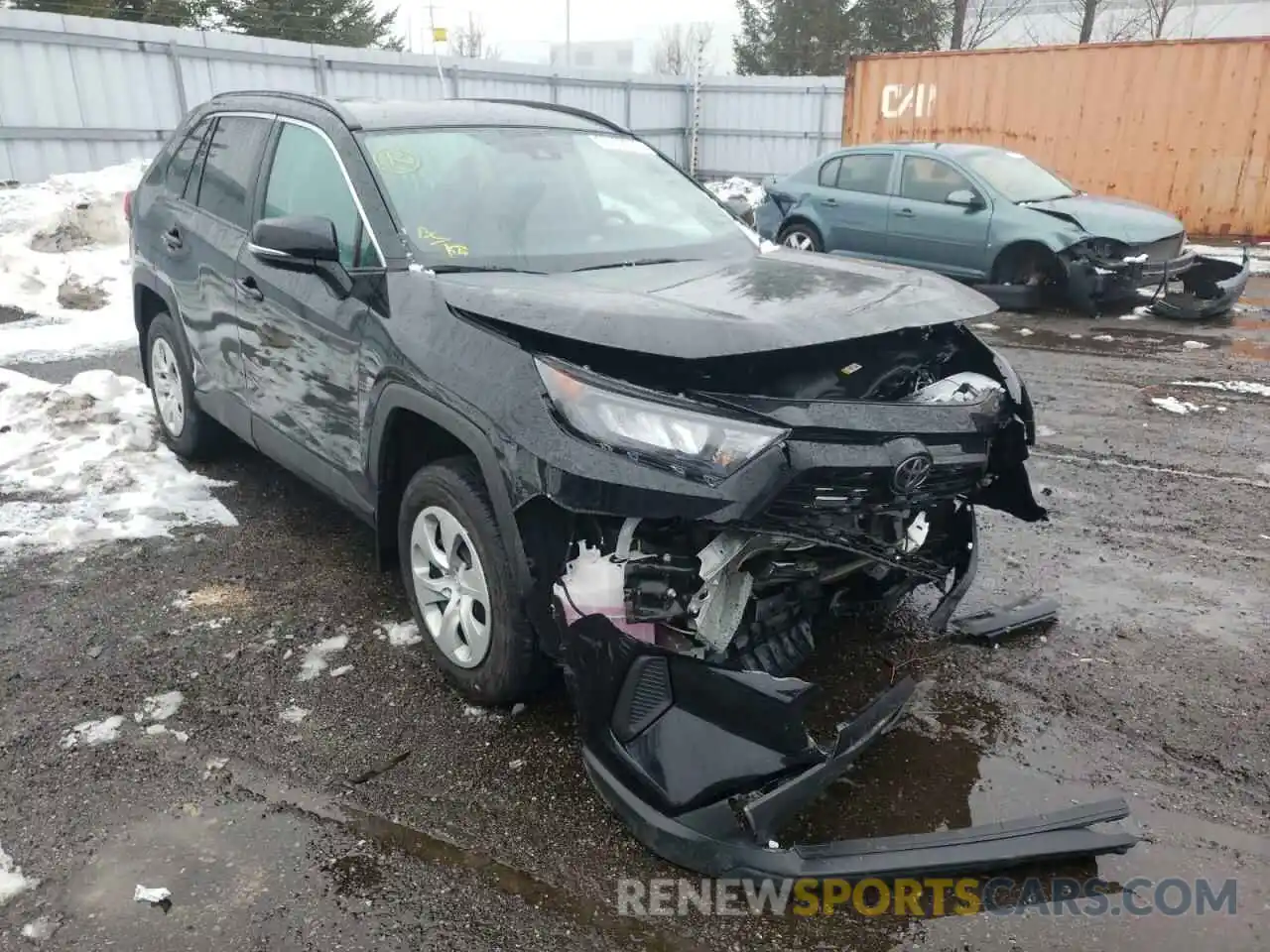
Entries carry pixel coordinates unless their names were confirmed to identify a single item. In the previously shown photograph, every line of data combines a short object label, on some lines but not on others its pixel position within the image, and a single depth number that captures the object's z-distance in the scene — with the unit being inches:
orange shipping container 552.4
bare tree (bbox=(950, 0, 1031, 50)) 1075.3
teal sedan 366.3
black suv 98.5
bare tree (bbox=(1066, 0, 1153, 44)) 1055.6
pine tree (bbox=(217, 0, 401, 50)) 898.7
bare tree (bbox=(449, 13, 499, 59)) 2150.6
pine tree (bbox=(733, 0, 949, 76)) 1246.9
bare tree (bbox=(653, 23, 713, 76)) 2128.4
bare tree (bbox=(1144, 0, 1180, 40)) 1114.1
